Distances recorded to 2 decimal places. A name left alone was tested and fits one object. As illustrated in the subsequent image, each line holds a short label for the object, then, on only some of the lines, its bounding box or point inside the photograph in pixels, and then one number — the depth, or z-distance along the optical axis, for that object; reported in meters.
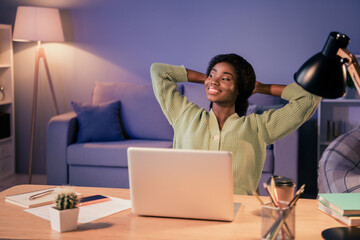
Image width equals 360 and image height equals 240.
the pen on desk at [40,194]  1.77
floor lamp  4.52
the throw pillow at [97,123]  4.27
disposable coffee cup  1.48
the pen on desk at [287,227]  1.36
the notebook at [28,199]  1.73
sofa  3.90
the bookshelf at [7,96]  4.82
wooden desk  1.44
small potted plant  1.46
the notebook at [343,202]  1.54
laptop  1.47
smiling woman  2.01
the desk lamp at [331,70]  1.34
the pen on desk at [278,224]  1.35
